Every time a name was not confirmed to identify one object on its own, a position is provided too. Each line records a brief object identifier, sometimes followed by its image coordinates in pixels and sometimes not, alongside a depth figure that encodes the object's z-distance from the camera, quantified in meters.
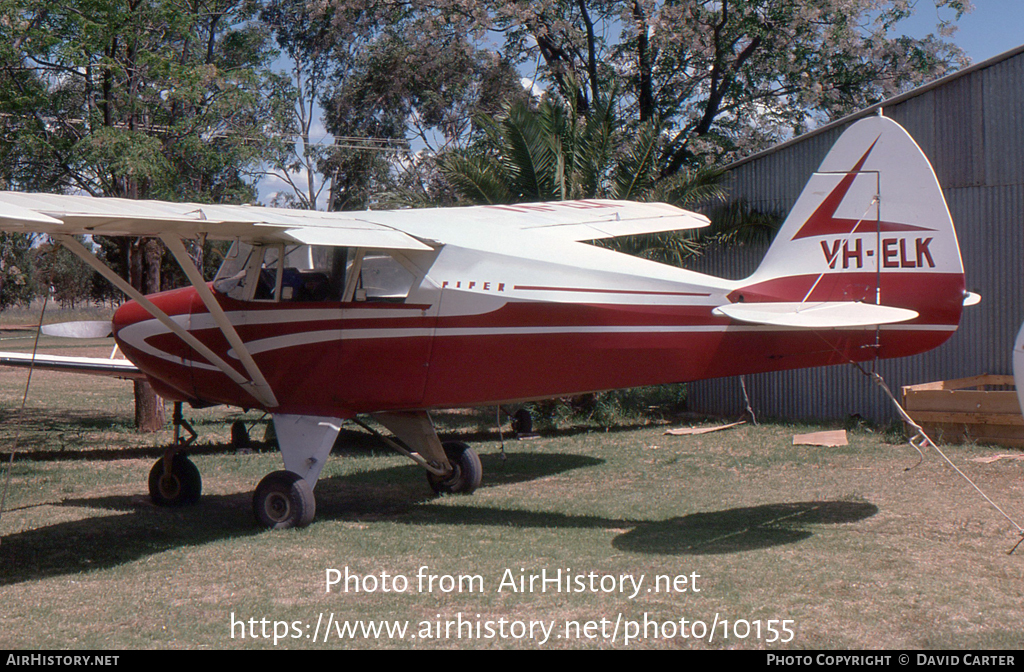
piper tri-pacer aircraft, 7.11
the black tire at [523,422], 14.55
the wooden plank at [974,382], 12.83
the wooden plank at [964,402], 11.25
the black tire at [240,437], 13.38
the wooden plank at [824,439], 12.16
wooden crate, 11.13
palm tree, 14.64
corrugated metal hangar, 13.20
